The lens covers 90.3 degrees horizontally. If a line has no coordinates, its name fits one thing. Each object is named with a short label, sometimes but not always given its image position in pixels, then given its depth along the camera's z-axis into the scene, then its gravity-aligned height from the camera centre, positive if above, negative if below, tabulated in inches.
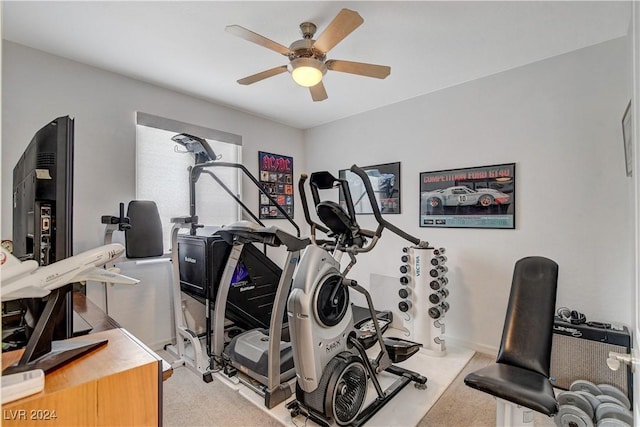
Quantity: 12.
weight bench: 60.7 -32.5
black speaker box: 88.9 -41.6
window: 127.1 +16.6
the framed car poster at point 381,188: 151.8 +12.2
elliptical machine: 79.5 -33.2
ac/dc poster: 169.8 +17.0
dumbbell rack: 121.4 -32.4
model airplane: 30.4 -6.7
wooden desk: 31.1 -19.2
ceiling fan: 76.4 +42.3
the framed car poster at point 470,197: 118.8 +6.3
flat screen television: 44.0 +1.5
